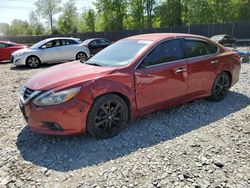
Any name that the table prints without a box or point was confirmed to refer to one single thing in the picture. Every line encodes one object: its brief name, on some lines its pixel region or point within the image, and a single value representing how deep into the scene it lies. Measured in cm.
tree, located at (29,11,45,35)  4817
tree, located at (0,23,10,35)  6058
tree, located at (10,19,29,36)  5340
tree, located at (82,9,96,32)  4296
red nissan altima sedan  253
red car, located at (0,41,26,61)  1021
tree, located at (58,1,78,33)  4605
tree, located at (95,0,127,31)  3572
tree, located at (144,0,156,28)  3672
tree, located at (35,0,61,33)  4533
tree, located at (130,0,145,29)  3648
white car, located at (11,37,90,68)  835
